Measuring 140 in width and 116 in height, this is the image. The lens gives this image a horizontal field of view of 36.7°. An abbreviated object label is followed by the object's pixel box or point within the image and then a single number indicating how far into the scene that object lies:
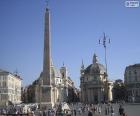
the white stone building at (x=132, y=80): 58.86
